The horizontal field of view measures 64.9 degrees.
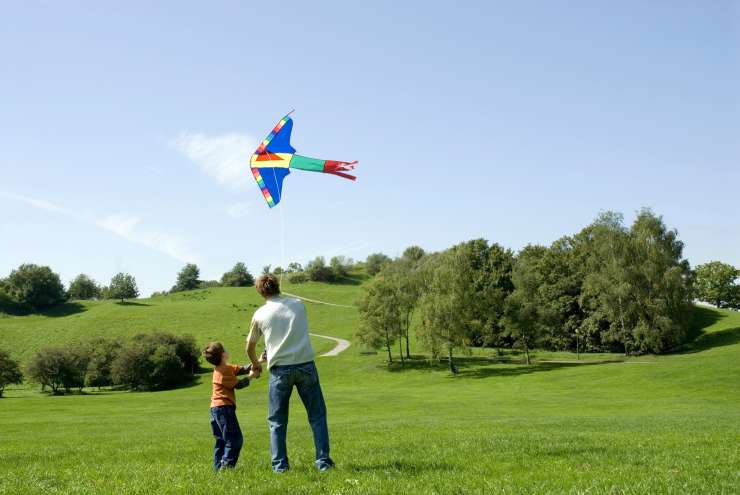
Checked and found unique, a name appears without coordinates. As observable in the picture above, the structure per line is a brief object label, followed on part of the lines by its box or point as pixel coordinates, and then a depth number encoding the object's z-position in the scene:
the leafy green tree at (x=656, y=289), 75.69
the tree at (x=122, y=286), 165.62
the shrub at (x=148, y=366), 82.62
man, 9.03
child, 9.89
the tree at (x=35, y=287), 145.89
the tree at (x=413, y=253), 183.51
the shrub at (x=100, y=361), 86.12
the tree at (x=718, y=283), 127.38
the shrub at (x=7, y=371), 78.25
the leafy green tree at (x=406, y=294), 83.06
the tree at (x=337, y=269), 187.00
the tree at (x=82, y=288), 184.93
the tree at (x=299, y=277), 182.38
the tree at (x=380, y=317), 81.50
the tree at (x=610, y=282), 78.12
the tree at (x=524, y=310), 77.44
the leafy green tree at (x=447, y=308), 73.56
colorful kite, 12.49
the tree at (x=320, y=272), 185.00
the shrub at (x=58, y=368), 82.62
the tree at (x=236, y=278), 196.00
